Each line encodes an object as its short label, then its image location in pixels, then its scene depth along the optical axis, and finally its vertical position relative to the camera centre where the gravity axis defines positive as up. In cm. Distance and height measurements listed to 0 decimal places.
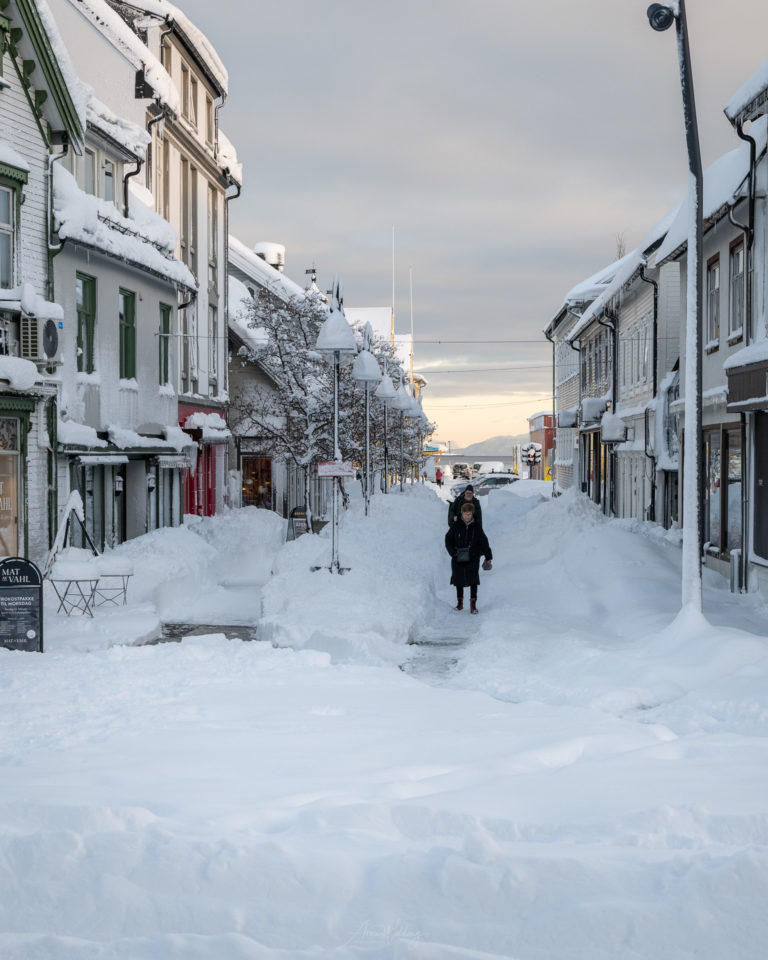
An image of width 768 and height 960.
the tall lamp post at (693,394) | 1116 +81
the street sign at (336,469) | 1622 +1
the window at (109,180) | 2116 +586
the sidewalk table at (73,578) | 1403 -144
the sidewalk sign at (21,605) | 1123 -144
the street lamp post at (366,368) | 1989 +193
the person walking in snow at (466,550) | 1535 -118
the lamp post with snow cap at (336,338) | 1698 +212
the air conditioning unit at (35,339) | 1583 +197
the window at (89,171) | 2012 +574
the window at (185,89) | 2872 +1038
